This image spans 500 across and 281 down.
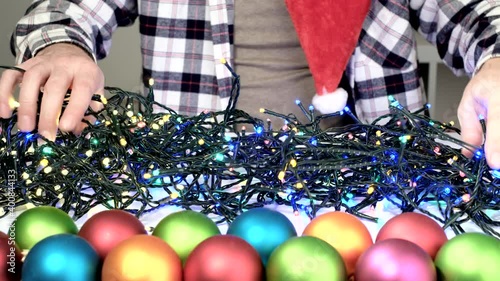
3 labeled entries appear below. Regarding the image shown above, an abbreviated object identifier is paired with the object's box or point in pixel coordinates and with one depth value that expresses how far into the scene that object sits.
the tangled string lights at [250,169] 0.57
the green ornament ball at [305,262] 0.38
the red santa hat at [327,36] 0.95
